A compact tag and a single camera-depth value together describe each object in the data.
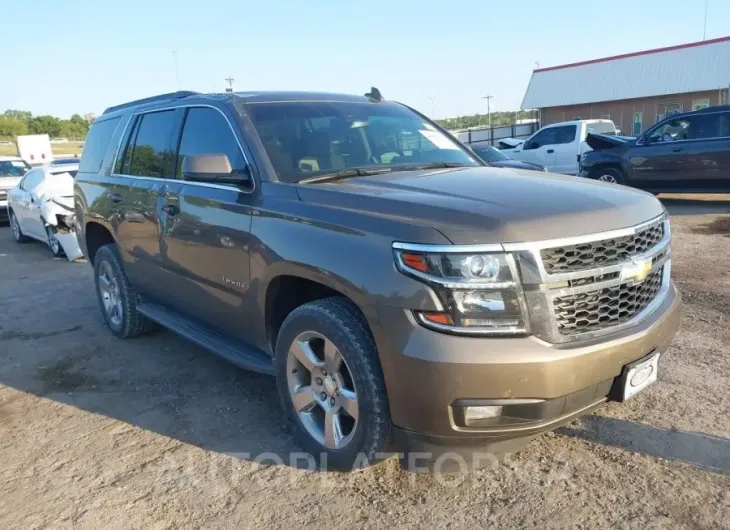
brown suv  2.55
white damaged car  9.95
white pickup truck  16.22
